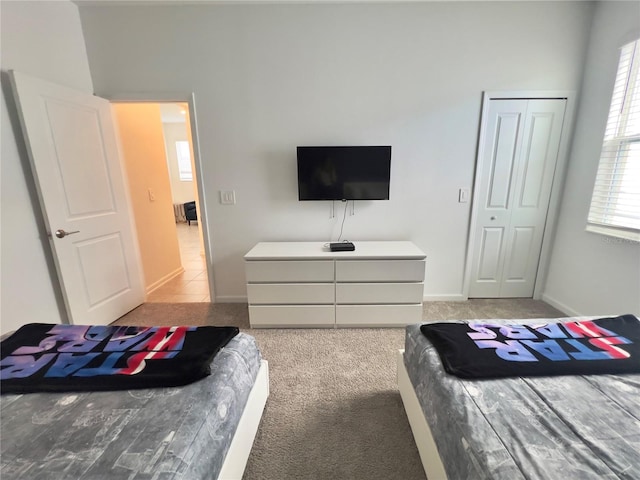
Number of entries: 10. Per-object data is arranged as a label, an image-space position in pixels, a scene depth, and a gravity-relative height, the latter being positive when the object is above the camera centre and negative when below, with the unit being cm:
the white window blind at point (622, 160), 196 +10
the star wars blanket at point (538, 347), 103 -71
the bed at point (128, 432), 63 -69
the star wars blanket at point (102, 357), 78 -63
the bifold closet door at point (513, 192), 243 -15
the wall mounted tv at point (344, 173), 238 +4
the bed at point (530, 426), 72 -75
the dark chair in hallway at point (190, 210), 738 -81
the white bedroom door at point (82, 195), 180 -10
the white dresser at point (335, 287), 222 -88
